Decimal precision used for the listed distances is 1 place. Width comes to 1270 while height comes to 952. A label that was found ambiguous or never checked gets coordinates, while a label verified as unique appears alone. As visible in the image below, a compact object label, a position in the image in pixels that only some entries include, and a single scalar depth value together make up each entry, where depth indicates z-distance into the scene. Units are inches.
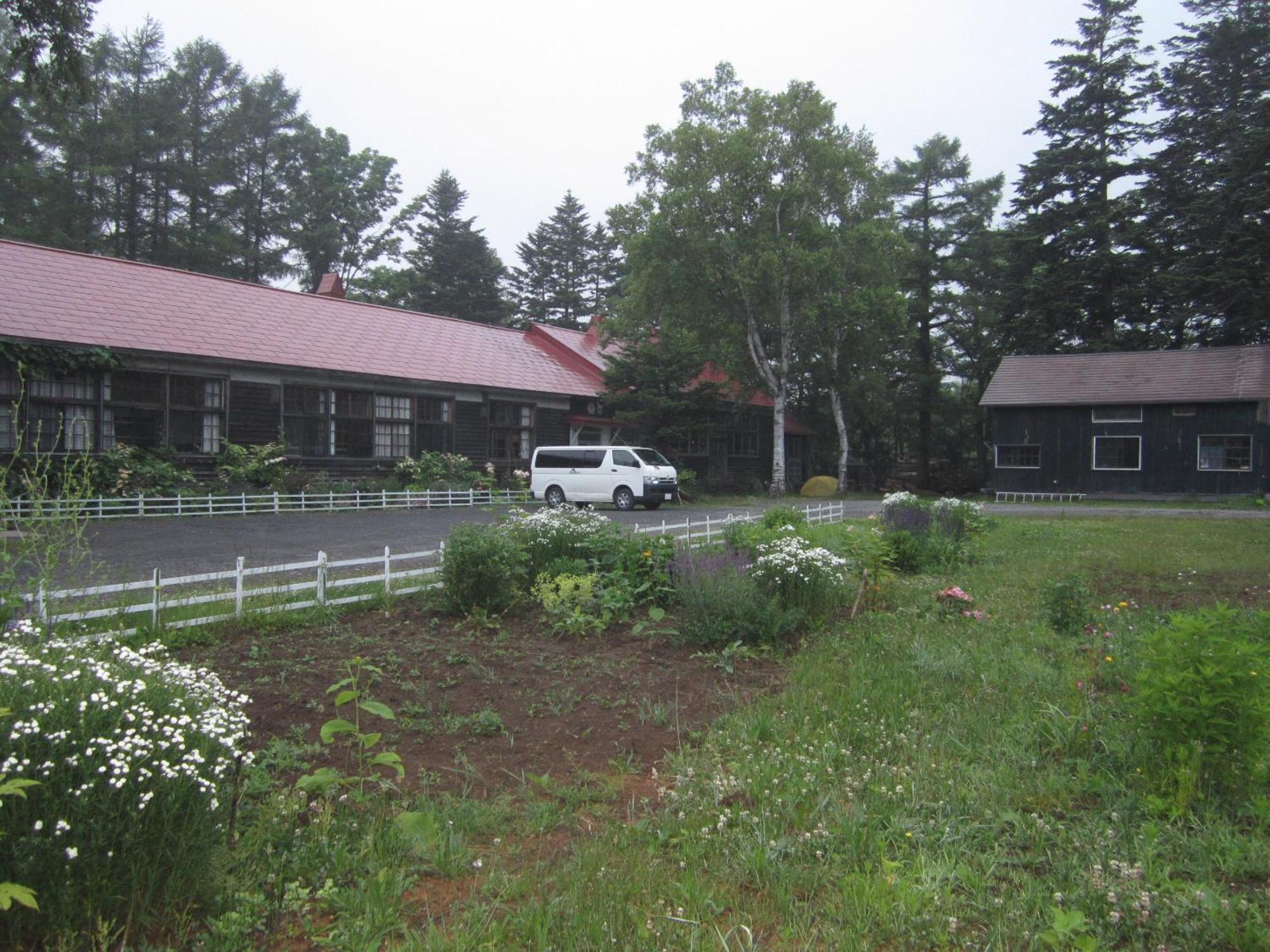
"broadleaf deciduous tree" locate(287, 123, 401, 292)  1841.8
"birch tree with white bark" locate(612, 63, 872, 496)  1252.5
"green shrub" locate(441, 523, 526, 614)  314.3
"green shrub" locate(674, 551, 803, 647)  283.0
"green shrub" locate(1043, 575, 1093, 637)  285.6
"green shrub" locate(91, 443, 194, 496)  760.3
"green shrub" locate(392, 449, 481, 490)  1019.3
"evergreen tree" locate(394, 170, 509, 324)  2046.0
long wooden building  802.8
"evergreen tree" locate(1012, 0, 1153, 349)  1470.2
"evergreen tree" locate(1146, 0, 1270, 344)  1263.5
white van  952.9
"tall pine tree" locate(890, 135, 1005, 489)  1701.5
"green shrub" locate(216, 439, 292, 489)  860.0
